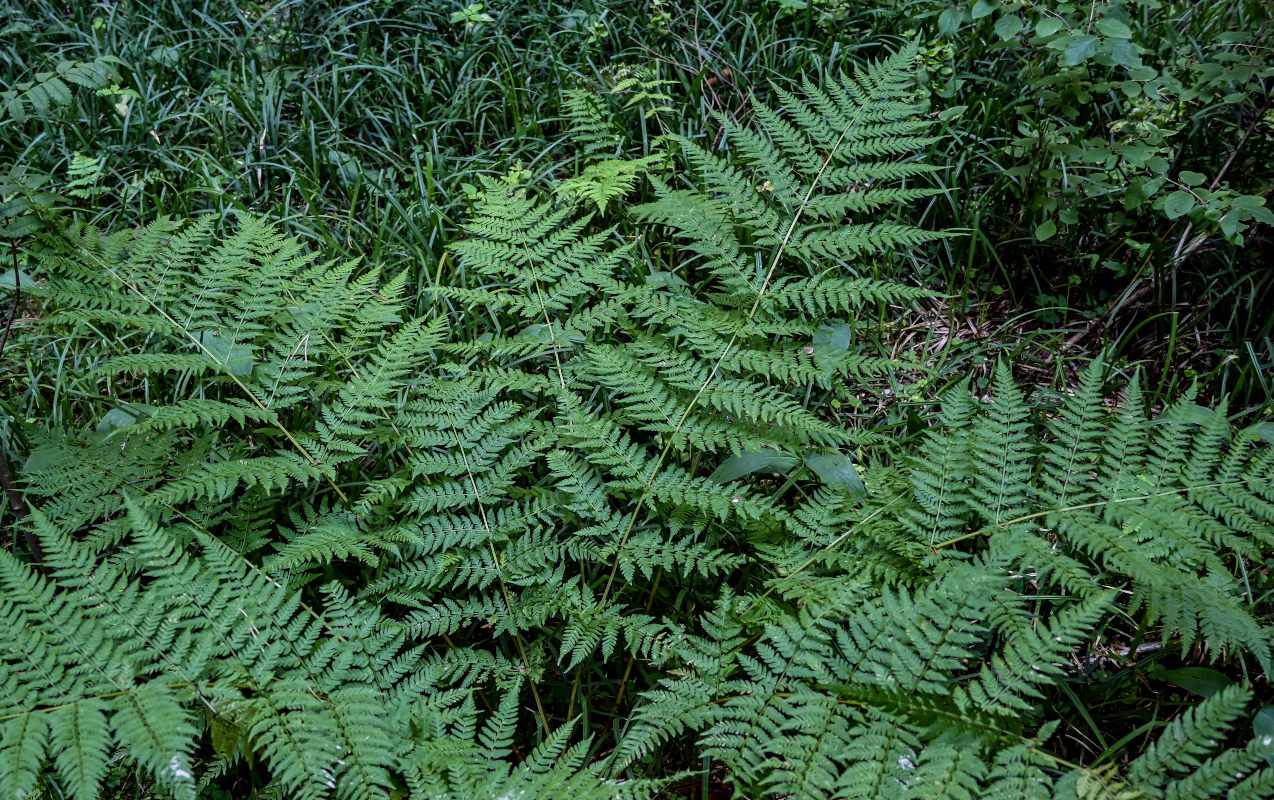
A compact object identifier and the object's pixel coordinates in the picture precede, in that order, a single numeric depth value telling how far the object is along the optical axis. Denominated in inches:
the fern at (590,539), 62.3
